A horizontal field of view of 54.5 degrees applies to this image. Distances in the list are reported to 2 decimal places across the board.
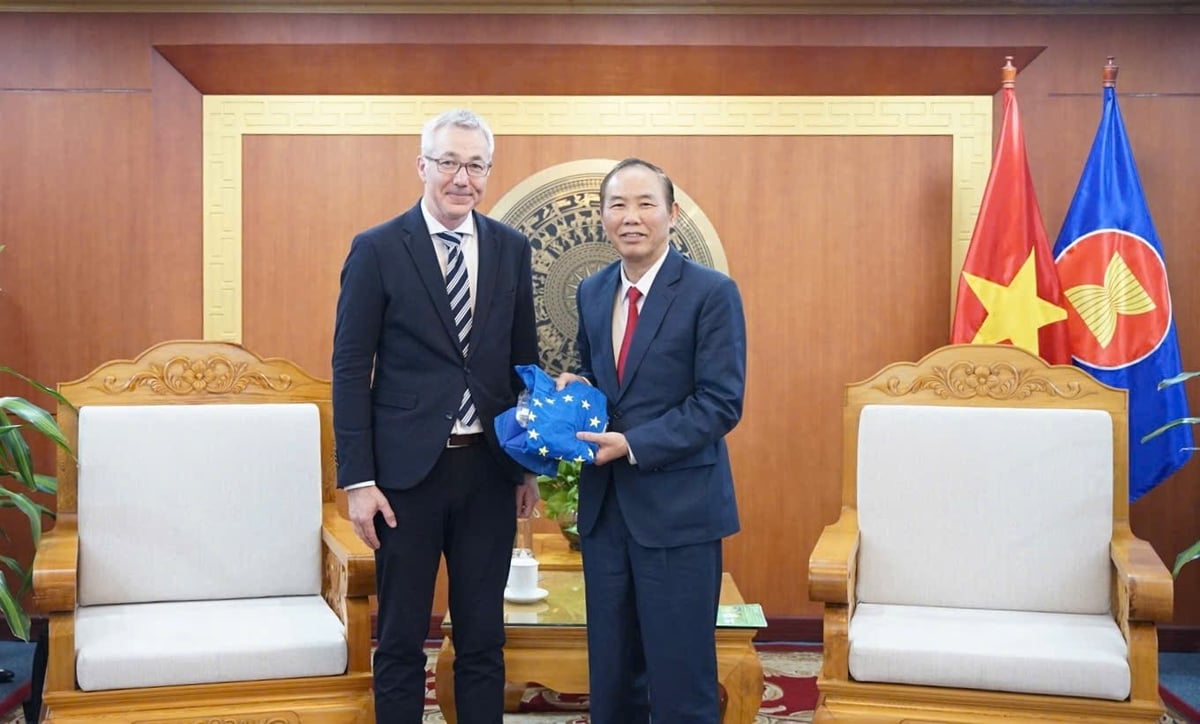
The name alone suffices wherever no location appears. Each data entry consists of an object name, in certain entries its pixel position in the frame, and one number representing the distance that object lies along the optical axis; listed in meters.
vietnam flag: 3.68
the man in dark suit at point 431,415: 2.25
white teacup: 2.86
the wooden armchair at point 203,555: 2.34
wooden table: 2.67
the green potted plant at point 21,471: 2.63
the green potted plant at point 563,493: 3.09
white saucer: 2.85
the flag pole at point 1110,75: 3.71
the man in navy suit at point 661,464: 2.18
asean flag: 3.67
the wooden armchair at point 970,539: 2.39
